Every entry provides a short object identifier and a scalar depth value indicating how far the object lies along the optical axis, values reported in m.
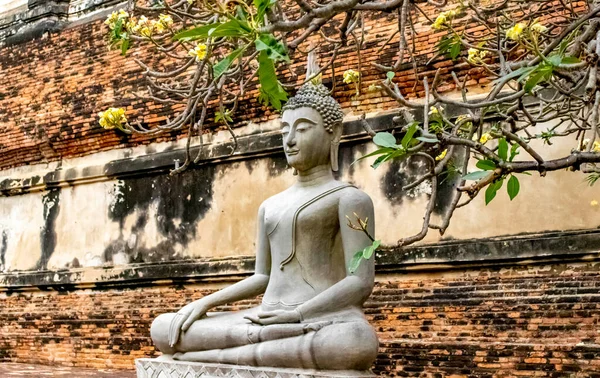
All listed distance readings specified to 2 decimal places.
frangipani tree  3.56
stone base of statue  4.65
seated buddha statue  4.80
